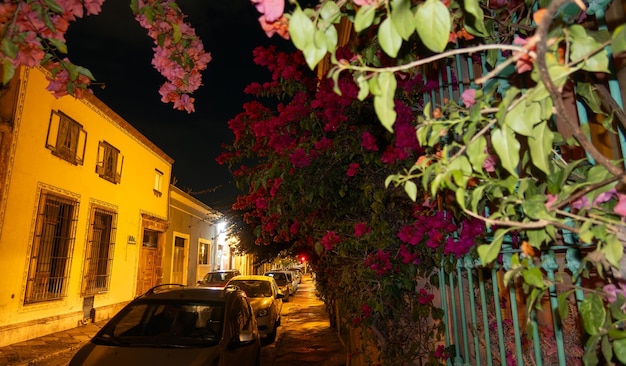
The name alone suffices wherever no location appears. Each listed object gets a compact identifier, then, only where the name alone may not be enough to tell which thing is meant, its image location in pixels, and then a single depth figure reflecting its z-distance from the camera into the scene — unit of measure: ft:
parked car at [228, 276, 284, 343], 32.53
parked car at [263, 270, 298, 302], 66.28
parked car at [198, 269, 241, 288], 46.68
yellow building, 27.20
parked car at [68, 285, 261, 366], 12.80
